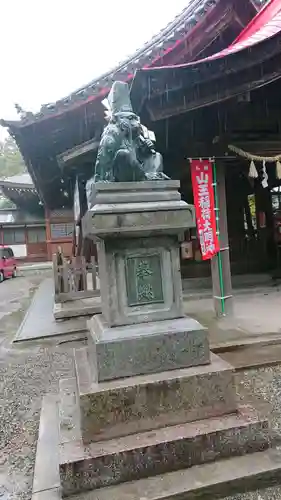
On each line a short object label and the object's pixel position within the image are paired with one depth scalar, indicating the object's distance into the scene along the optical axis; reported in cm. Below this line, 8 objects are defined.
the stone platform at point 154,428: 204
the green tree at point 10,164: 4378
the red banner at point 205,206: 540
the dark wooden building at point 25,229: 2519
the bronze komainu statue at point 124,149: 258
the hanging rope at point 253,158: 536
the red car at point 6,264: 1782
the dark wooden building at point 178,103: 443
